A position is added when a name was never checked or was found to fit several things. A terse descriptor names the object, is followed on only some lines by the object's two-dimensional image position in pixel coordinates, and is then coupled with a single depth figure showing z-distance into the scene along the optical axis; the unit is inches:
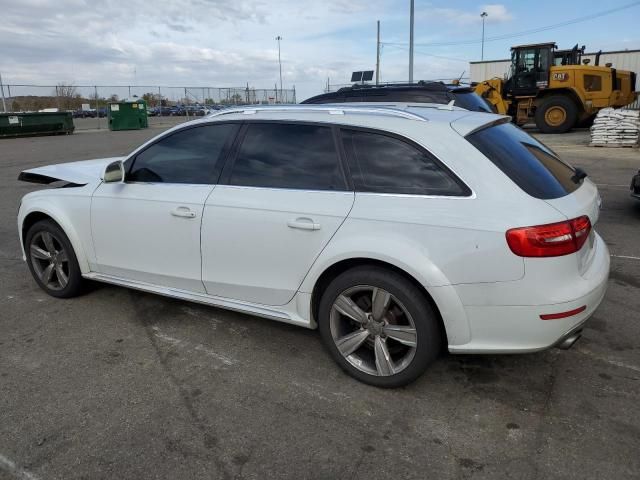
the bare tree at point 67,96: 1752.0
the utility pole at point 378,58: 1779.0
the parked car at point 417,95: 329.7
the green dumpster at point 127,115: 1214.7
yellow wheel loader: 783.1
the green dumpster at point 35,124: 973.2
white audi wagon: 109.1
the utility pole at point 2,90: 1304.1
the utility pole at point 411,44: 903.7
